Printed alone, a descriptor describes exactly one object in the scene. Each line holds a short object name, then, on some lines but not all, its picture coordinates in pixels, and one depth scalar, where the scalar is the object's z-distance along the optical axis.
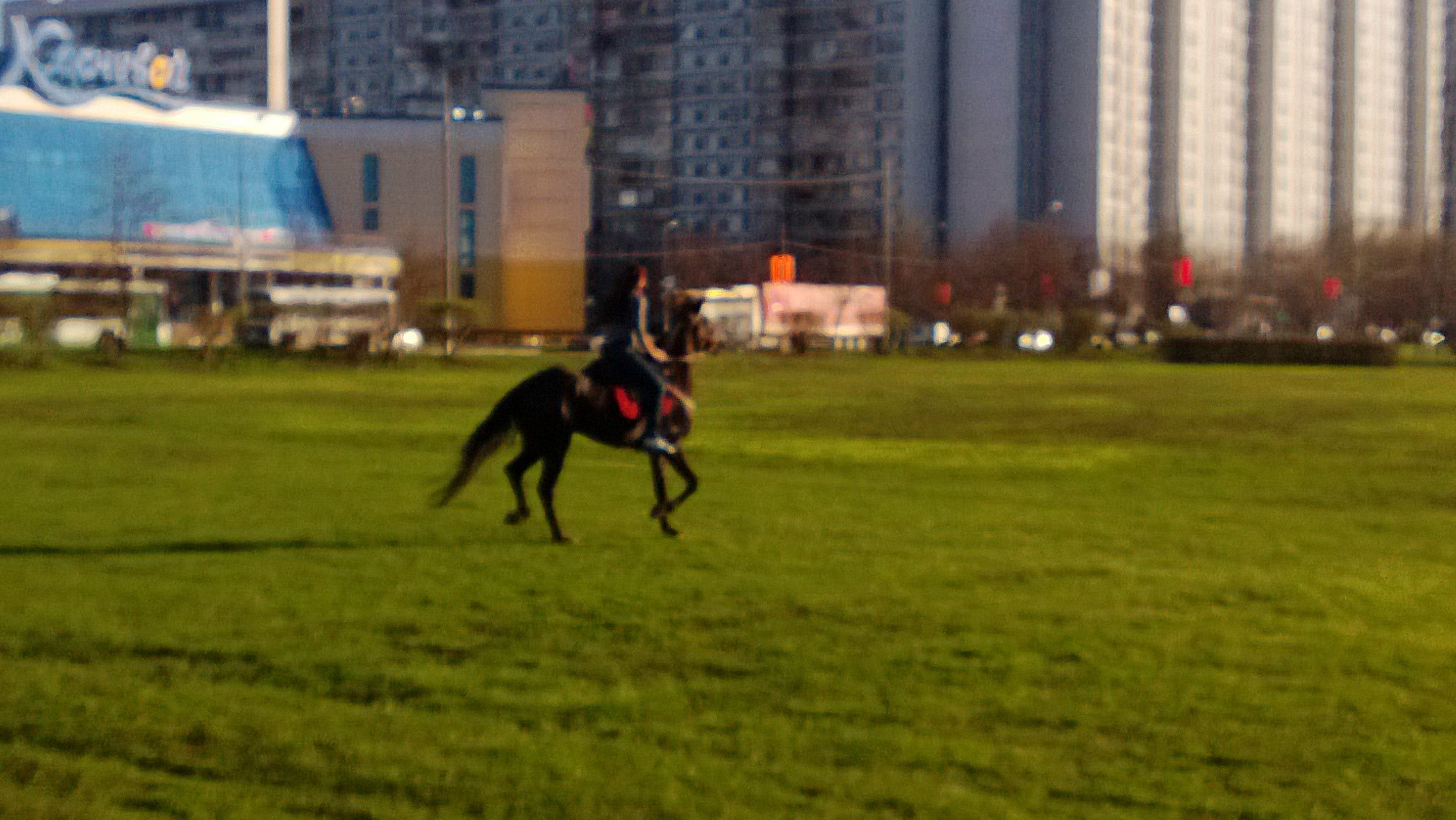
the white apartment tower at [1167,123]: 135.62
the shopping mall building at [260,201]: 83.94
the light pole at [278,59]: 114.38
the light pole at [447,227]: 61.06
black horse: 12.41
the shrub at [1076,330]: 82.25
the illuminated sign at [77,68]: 86.00
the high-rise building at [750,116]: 135.62
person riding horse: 12.58
